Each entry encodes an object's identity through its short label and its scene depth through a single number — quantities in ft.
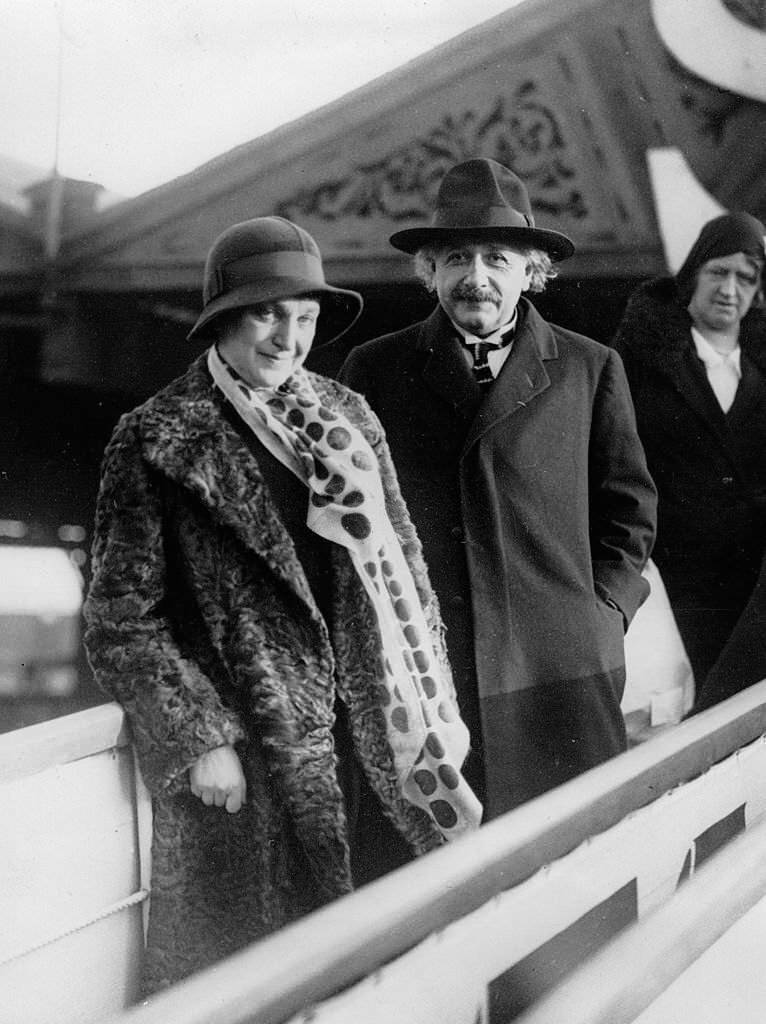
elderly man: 5.98
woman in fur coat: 4.70
